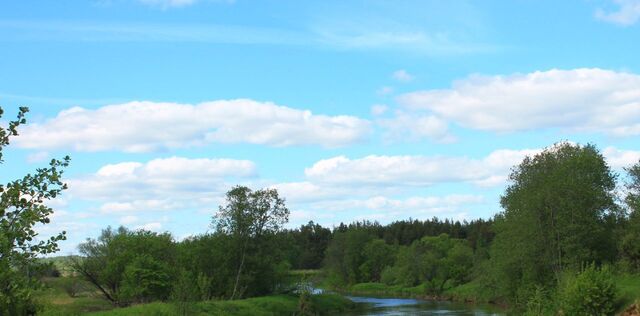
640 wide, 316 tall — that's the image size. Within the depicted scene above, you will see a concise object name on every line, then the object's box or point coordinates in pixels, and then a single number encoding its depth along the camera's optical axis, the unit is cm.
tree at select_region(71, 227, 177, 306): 6862
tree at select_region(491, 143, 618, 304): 5562
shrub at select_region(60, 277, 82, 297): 7462
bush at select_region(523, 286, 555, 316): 4722
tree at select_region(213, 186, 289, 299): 7688
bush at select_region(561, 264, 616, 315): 4159
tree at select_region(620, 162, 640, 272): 5111
